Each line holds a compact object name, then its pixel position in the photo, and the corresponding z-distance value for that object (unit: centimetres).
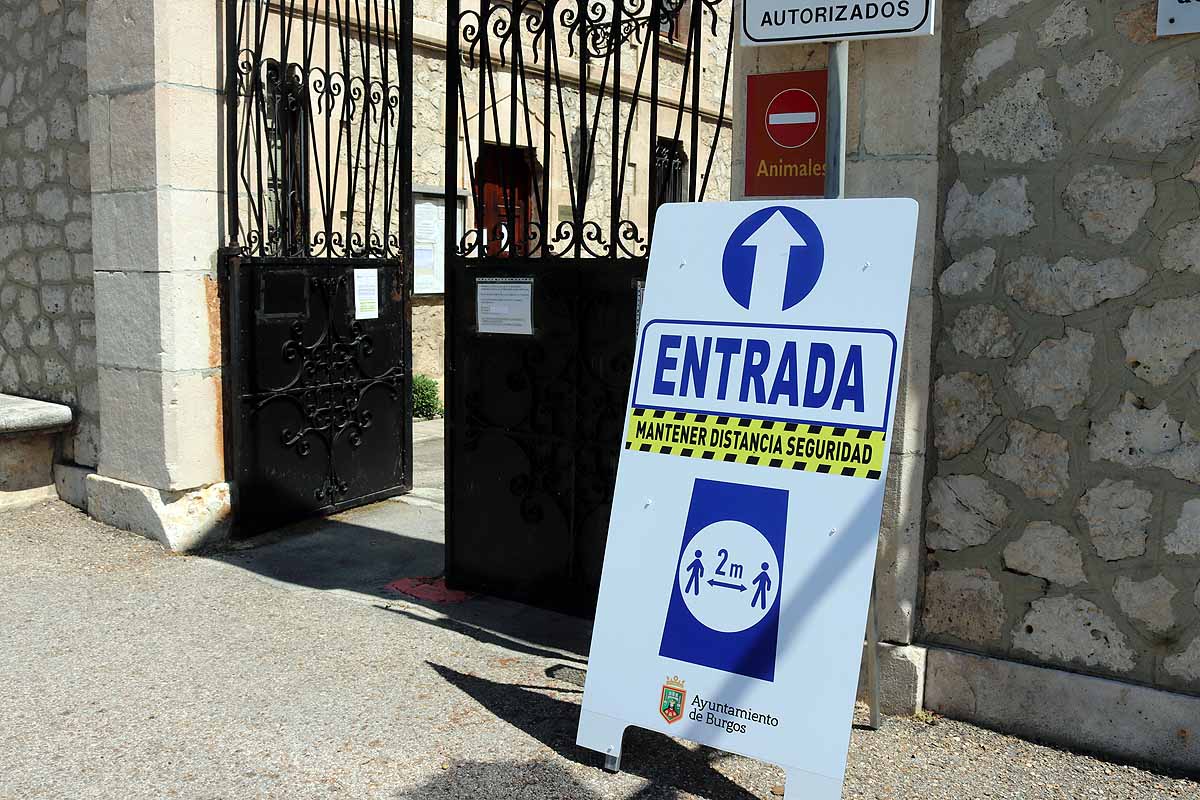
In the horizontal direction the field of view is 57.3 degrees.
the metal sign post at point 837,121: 299
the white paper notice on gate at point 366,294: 579
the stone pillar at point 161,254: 502
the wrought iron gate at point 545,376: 403
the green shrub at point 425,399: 935
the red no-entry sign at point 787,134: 327
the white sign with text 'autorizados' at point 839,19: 295
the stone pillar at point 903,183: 315
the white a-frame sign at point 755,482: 273
